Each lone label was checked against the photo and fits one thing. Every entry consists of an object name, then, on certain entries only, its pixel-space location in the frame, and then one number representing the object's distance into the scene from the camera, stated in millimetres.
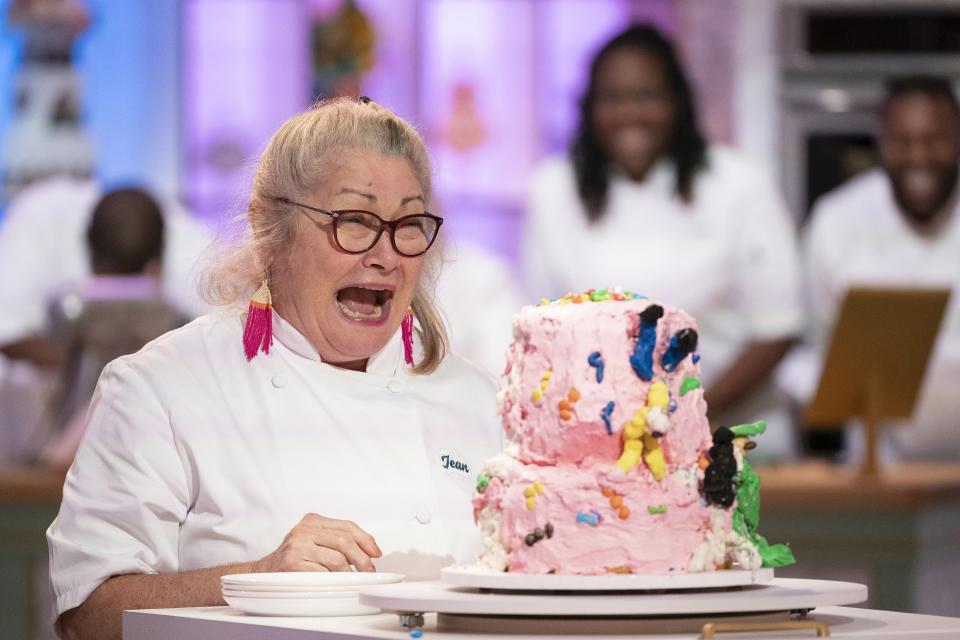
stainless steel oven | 12594
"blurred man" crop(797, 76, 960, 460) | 9977
